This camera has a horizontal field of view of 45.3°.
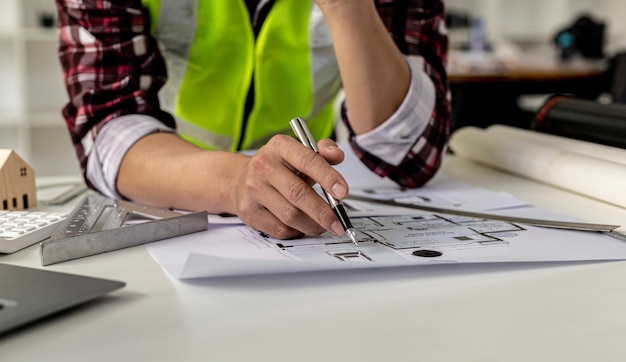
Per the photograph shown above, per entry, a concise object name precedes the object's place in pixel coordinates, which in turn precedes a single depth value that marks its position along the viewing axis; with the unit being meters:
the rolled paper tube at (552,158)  0.86
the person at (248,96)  0.71
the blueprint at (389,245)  0.56
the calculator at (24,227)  0.66
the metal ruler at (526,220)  0.70
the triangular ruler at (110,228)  0.62
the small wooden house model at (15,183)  0.81
